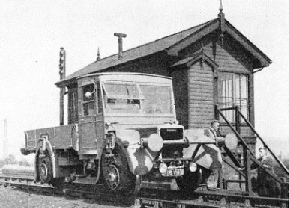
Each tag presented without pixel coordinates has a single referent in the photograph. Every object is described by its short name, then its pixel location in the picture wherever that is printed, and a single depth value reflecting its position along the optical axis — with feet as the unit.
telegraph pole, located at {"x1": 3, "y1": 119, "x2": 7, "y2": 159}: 151.02
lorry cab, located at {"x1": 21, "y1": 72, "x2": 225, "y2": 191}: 28.02
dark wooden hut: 50.08
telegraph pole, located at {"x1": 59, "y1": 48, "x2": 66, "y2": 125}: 72.13
